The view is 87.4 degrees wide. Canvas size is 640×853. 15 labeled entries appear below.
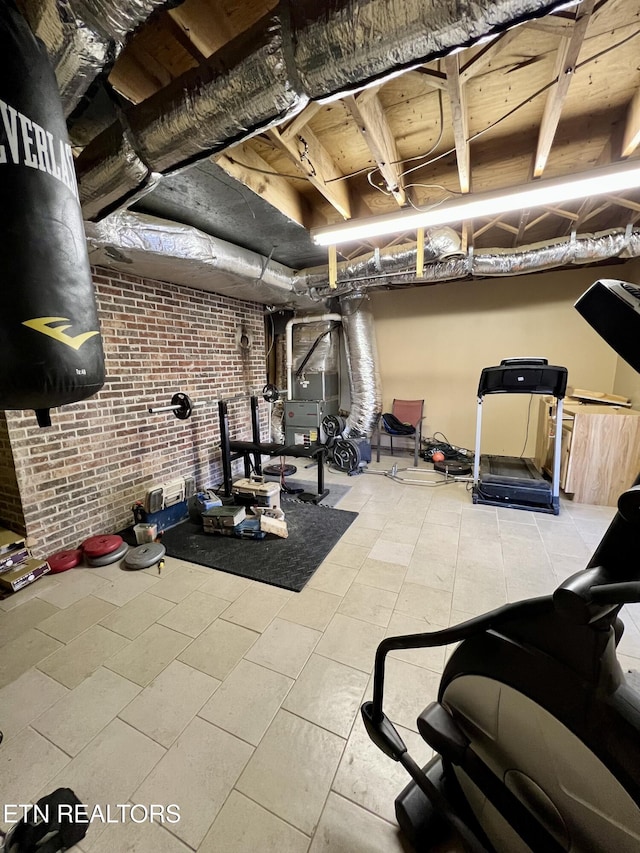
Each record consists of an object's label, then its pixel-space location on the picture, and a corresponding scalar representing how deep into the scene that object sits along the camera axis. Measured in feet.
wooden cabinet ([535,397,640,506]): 10.75
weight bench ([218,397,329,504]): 11.41
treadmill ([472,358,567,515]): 10.51
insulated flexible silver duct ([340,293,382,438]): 16.20
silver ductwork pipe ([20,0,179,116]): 3.28
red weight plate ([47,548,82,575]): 8.00
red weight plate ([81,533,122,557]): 8.26
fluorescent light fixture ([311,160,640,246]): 6.46
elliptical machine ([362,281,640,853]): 2.12
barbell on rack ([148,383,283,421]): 10.01
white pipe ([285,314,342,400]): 16.35
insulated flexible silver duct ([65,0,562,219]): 3.21
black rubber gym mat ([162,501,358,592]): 7.86
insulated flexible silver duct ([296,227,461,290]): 10.23
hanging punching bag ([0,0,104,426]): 3.11
